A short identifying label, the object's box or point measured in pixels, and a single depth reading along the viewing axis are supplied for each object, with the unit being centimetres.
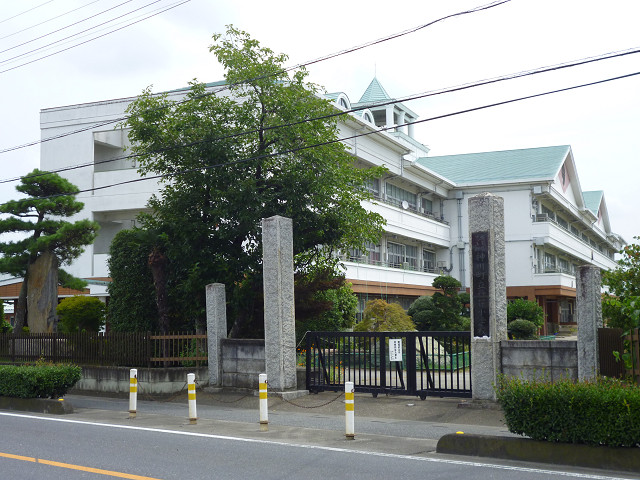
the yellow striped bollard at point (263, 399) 1184
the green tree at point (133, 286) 2072
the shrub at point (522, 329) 3519
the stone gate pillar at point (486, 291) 1339
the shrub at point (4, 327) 2932
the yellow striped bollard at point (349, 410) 1043
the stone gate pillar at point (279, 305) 1562
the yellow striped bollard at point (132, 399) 1384
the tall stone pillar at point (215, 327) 1720
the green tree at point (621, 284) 1318
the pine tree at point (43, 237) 2291
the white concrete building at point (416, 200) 3316
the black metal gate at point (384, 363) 1434
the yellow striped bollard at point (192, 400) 1273
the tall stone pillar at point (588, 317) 1236
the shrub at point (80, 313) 2552
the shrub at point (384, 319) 2505
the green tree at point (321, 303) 1988
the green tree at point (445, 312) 3056
